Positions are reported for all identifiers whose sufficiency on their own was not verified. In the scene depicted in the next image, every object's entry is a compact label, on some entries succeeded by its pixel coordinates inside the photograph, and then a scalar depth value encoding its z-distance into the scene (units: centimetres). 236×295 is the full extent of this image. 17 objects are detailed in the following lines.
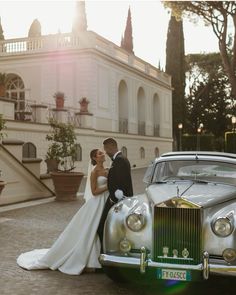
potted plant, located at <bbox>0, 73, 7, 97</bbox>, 1824
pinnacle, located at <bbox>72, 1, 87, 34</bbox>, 3569
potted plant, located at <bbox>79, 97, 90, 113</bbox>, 2574
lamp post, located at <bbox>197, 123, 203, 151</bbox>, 4909
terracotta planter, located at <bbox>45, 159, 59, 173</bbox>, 1770
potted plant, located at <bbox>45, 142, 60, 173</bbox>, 1517
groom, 638
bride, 632
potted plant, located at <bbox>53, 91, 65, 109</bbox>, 2386
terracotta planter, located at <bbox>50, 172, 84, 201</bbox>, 1449
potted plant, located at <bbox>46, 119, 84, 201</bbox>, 1451
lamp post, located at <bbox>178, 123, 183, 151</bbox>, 4510
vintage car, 500
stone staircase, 1352
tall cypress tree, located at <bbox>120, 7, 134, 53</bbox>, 5562
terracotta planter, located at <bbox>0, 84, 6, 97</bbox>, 1836
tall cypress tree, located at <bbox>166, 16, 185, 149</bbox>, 4859
